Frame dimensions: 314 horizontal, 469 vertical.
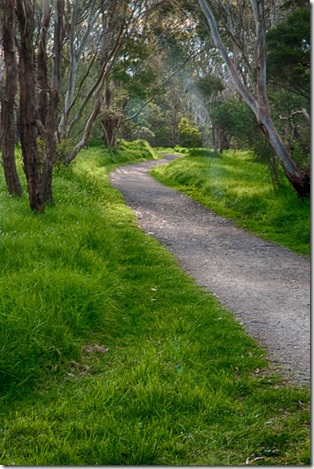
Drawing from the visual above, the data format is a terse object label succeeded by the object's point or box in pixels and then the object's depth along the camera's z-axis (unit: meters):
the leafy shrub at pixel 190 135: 30.64
